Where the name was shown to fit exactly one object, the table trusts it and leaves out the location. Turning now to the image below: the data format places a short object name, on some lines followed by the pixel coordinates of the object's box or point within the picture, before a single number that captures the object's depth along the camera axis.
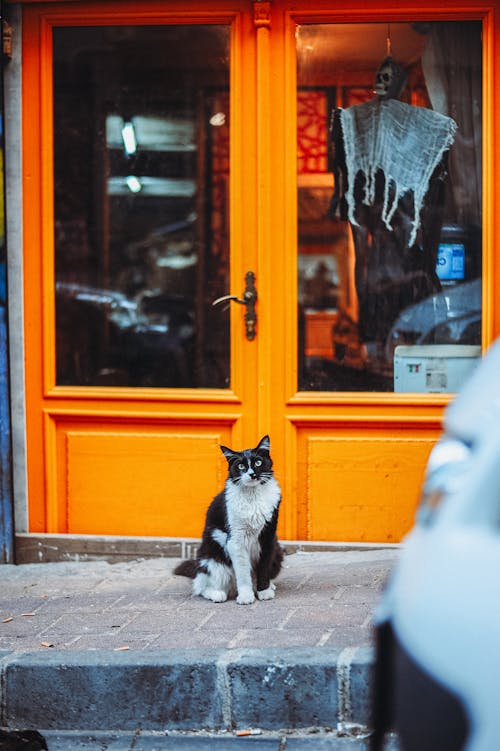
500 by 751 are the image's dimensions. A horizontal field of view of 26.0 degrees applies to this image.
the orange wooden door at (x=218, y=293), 5.96
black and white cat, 5.16
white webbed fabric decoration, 5.95
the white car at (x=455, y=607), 1.78
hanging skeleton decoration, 5.96
